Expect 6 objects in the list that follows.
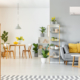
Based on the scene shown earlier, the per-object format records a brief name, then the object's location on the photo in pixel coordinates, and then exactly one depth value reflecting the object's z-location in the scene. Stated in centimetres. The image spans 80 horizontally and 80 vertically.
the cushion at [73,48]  564
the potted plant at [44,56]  568
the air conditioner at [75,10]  596
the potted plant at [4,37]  811
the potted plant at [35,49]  825
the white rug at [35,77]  323
